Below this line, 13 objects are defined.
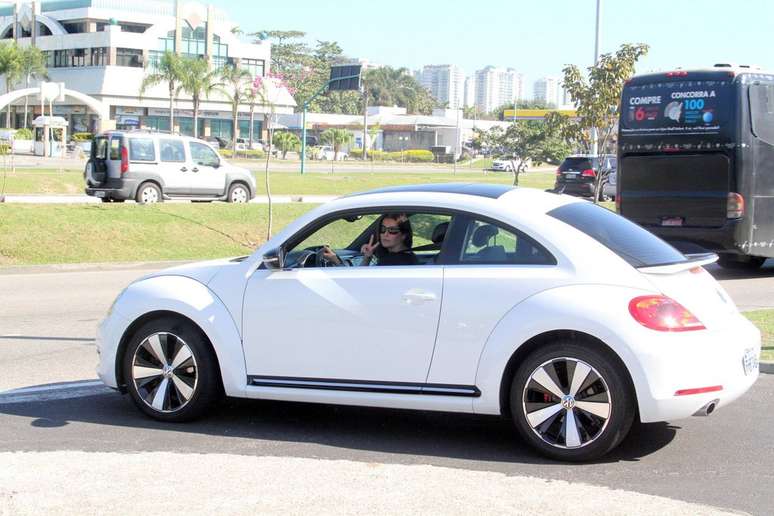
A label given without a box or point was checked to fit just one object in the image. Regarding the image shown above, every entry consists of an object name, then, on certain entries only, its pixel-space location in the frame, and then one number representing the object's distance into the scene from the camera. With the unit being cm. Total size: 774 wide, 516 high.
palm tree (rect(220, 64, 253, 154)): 7850
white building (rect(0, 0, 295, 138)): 8694
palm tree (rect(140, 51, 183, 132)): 7681
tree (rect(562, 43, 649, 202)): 2333
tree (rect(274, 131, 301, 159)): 7350
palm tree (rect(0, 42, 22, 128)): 7706
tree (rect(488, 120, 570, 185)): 3100
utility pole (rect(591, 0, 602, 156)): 2559
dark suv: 3488
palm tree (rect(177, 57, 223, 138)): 7756
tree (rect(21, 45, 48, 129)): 7881
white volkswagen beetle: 575
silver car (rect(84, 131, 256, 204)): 2428
